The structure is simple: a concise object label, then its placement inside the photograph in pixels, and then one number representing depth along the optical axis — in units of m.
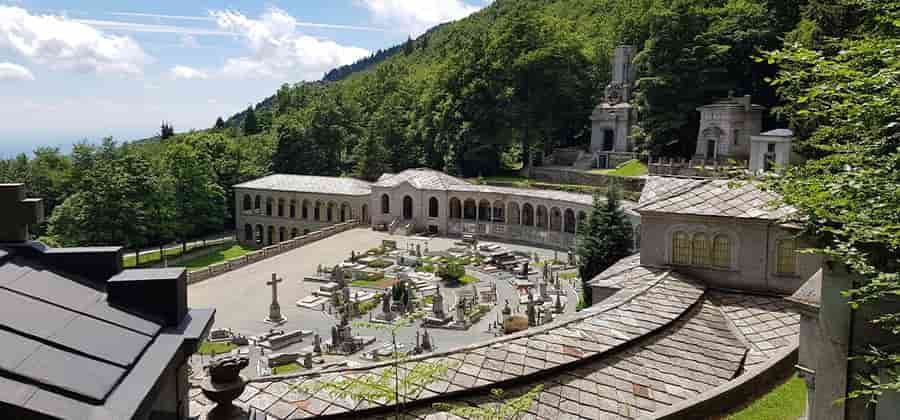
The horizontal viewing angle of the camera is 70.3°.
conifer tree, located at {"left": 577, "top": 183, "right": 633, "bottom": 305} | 30.38
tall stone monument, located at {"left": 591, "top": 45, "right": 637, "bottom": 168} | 58.12
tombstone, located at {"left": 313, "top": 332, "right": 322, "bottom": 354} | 25.42
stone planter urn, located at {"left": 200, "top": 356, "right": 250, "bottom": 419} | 6.07
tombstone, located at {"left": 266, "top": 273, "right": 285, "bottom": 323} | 30.32
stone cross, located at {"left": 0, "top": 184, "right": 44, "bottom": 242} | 6.49
